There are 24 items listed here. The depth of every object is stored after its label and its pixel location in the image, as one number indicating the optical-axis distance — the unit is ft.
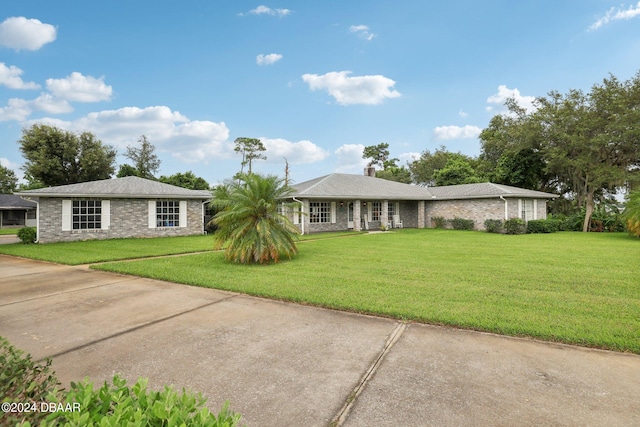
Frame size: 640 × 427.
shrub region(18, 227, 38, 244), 48.83
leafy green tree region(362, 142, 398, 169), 171.53
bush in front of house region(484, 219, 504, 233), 64.59
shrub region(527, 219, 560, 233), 64.53
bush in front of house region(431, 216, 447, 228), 75.51
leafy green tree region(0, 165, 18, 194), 136.56
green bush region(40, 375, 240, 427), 3.99
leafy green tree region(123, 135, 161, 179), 135.85
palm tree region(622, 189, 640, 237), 47.85
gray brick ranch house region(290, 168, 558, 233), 65.98
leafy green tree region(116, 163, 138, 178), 104.68
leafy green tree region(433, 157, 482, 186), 107.55
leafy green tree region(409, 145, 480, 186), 146.45
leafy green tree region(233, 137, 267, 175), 145.59
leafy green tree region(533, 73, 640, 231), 63.98
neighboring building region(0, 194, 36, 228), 96.78
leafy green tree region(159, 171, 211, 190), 96.12
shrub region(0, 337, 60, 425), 4.43
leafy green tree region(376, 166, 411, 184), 145.48
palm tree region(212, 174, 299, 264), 29.53
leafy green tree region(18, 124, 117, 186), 95.30
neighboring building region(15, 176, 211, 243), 49.52
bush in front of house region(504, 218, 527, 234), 62.28
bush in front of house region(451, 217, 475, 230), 70.46
